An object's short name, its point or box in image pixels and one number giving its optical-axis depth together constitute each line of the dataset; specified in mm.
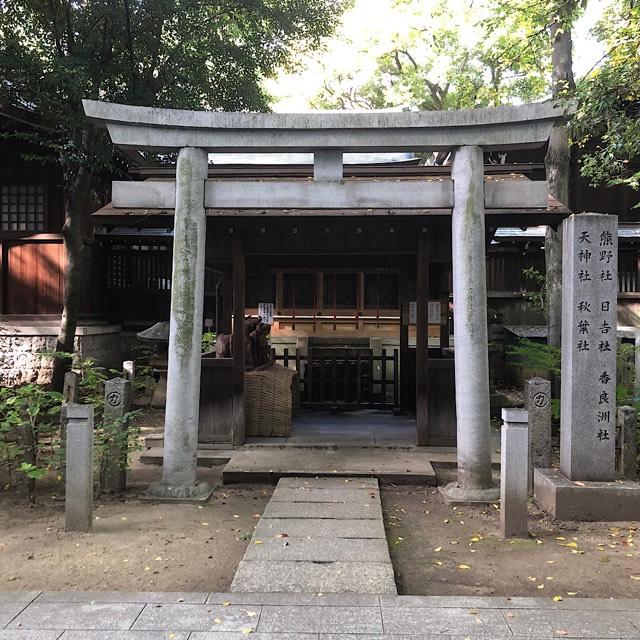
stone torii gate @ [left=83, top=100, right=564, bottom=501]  6539
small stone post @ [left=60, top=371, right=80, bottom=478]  9234
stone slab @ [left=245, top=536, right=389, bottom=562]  4707
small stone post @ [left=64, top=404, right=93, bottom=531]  5355
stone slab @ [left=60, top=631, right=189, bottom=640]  3479
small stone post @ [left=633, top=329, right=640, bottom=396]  9569
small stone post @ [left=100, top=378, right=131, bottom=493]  6574
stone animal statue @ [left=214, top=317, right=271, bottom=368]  9203
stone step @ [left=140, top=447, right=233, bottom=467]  8125
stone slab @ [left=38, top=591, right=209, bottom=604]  3969
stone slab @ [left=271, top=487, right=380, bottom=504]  6371
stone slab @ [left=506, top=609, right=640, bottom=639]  3529
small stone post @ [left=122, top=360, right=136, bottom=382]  10453
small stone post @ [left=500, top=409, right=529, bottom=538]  5262
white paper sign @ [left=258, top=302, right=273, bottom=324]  11539
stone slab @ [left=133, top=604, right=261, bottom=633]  3604
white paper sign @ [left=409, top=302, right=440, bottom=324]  10344
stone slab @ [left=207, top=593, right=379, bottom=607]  3922
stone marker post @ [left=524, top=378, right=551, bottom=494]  6715
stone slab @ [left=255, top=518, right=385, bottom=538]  5289
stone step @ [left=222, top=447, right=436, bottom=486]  7316
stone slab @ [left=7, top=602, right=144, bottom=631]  3617
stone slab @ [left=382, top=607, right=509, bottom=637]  3567
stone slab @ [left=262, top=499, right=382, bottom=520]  5832
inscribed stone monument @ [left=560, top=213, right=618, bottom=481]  5992
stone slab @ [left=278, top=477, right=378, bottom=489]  6895
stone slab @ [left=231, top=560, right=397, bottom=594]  4164
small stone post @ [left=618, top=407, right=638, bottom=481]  6707
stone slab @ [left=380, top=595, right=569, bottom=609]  3898
